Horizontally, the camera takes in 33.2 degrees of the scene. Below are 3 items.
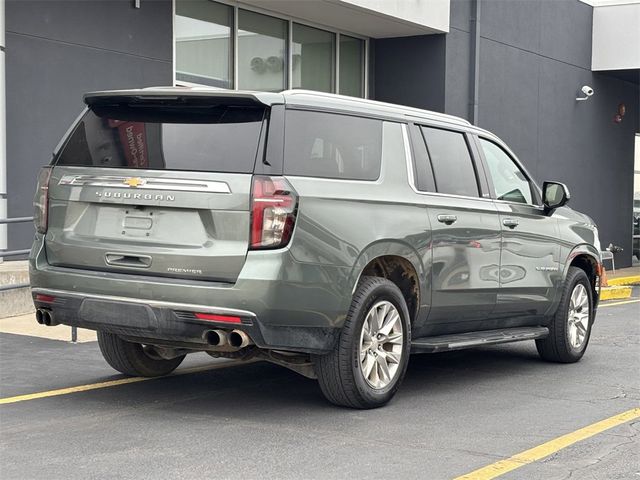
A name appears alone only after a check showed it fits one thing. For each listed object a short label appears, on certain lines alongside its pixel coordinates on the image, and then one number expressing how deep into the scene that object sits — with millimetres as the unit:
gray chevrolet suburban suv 6184
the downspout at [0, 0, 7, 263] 11945
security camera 21891
